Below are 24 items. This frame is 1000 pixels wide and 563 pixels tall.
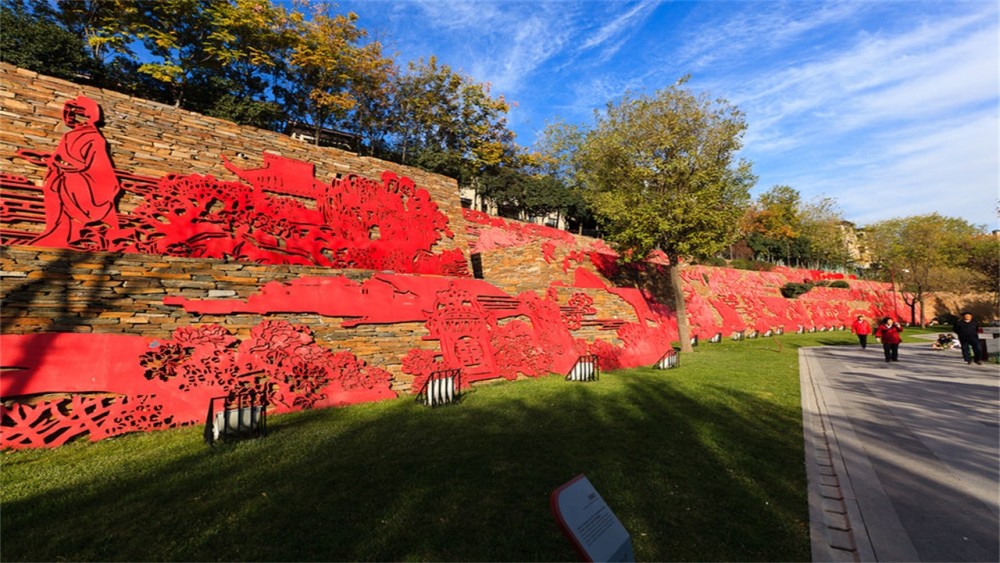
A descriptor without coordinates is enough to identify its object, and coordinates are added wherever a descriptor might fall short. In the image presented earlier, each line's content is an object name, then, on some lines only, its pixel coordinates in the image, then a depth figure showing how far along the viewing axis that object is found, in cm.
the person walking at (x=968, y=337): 1205
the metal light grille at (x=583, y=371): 947
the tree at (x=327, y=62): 2316
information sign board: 180
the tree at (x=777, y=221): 4619
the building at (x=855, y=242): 4470
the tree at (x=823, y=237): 4447
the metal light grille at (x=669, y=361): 1104
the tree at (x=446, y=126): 2797
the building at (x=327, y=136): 2863
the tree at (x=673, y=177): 1315
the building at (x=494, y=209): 3244
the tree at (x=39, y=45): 1641
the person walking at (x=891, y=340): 1253
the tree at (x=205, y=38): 2011
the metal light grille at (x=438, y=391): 687
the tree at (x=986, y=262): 2716
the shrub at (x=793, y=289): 2858
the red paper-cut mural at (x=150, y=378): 479
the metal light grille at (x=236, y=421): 488
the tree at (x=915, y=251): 3444
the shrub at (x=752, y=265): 3425
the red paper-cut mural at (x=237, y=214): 700
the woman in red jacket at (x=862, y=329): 1672
